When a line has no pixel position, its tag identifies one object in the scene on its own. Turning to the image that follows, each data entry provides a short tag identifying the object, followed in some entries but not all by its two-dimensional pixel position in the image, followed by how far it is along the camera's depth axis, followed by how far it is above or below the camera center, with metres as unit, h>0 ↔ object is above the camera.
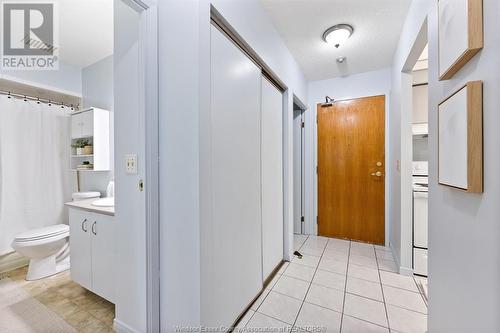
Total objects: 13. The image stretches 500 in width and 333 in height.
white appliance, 2.04 -0.64
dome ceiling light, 2.00 +1.28
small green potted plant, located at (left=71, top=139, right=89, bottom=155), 2.64 +0.25
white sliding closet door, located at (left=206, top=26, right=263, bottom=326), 1.22 -0.13
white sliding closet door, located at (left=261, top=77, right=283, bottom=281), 1.93 -0.12
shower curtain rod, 2.40 +0.82
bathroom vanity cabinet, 1.53 -0.68
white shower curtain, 2.34 -0.02
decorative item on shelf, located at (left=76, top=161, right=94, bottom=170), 2.61 -0.02
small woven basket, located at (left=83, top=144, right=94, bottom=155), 2.59 +0.18
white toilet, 1.96 -0.82
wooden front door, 2.93 -0.07
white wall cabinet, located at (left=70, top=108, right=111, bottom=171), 2.51 +0.39
